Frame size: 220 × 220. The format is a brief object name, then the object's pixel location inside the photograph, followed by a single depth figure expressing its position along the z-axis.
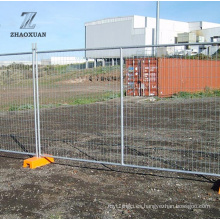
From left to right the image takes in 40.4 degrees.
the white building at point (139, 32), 60.67
